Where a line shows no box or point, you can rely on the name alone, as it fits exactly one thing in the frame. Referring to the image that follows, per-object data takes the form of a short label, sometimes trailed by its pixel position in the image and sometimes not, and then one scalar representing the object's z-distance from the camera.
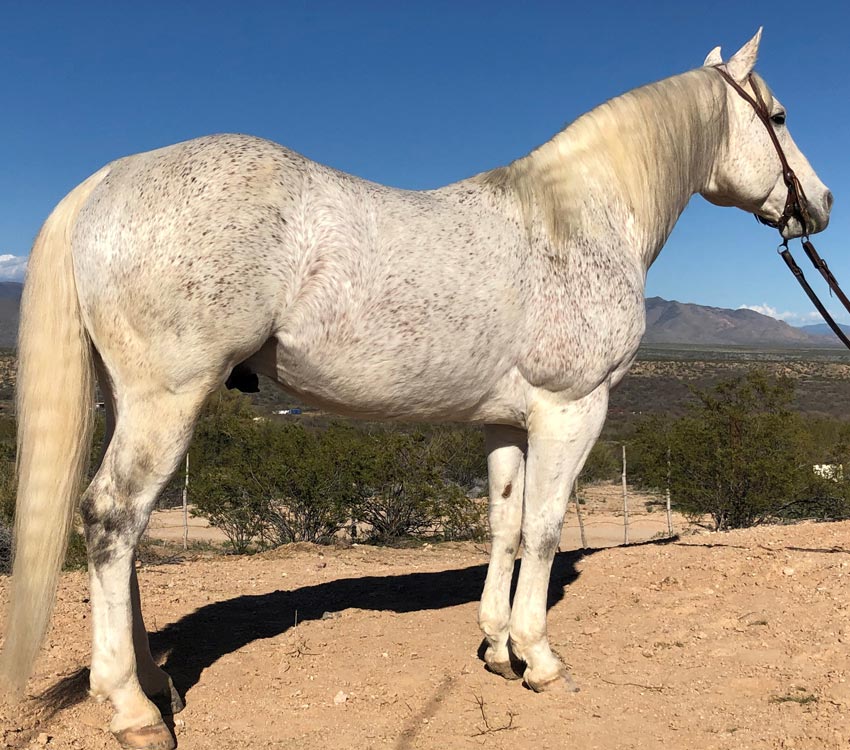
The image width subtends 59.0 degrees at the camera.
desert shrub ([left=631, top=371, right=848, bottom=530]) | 12.68
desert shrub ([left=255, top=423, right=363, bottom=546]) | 11.93
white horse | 2.86
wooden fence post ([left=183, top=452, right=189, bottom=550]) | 12.71
